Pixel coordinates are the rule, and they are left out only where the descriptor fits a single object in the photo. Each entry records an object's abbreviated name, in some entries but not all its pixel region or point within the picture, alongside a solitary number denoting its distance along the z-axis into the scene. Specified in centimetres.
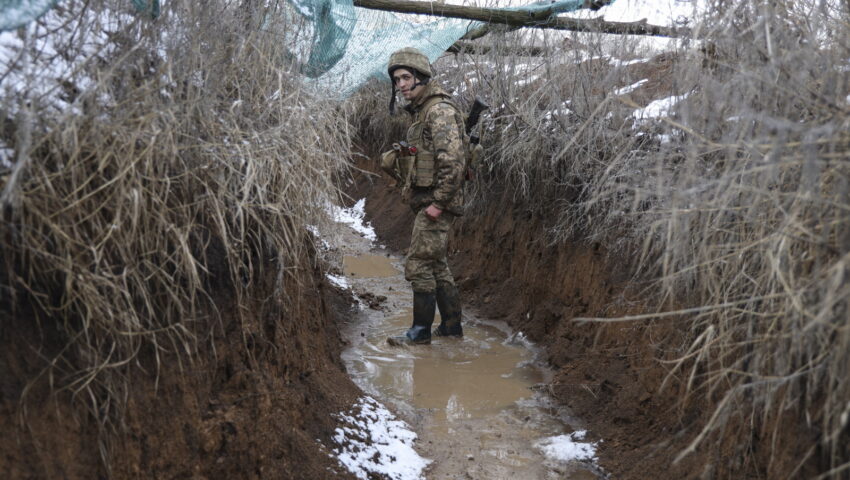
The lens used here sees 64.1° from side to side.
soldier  525
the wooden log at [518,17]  588
